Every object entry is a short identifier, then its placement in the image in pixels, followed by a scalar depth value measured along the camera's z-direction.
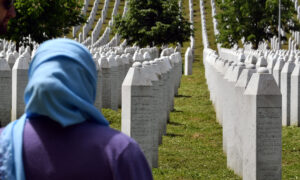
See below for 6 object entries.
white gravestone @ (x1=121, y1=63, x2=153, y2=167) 9.14
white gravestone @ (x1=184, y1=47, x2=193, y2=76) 37.59
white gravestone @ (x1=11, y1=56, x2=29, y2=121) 14.15
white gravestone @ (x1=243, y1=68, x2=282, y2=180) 8.17
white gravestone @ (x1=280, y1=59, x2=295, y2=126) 15.74
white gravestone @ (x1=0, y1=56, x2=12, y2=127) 14.91
